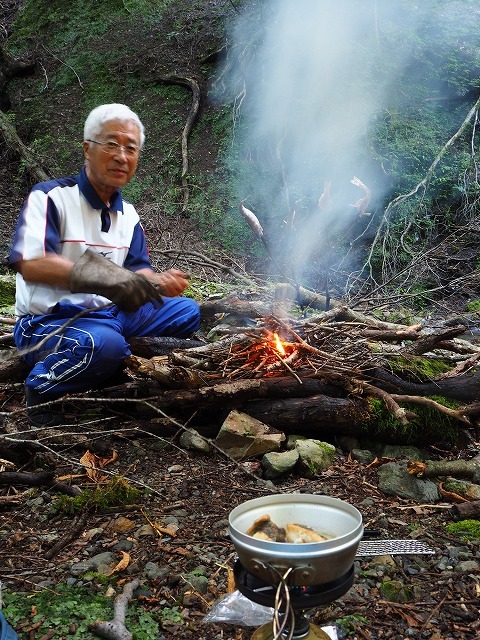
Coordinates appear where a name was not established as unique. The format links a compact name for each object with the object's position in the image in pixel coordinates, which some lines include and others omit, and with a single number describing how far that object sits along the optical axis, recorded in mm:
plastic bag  1753
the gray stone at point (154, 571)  2049
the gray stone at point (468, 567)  2078
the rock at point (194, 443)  3117
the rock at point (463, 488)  2660
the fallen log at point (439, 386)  3424
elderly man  3236
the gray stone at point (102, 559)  2111
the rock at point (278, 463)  2869
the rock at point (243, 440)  3057
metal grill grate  2184
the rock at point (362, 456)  3123
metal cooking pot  1375
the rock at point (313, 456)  2918
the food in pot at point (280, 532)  1569
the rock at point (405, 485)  2695
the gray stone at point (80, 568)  2055
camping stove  1425
